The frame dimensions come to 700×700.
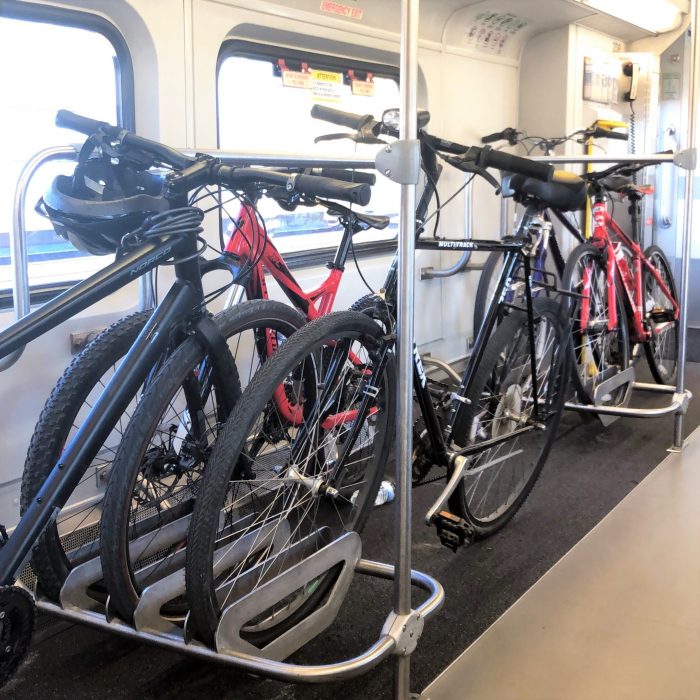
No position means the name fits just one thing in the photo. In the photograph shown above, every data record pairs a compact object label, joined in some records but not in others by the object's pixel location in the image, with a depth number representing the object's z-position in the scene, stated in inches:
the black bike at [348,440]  68.8
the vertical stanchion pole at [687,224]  117.0
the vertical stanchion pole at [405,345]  61.0
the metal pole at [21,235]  81.4
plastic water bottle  104.7
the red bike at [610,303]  145.9
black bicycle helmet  66.0
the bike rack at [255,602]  66.4
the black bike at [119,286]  63.6
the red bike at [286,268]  87.4
